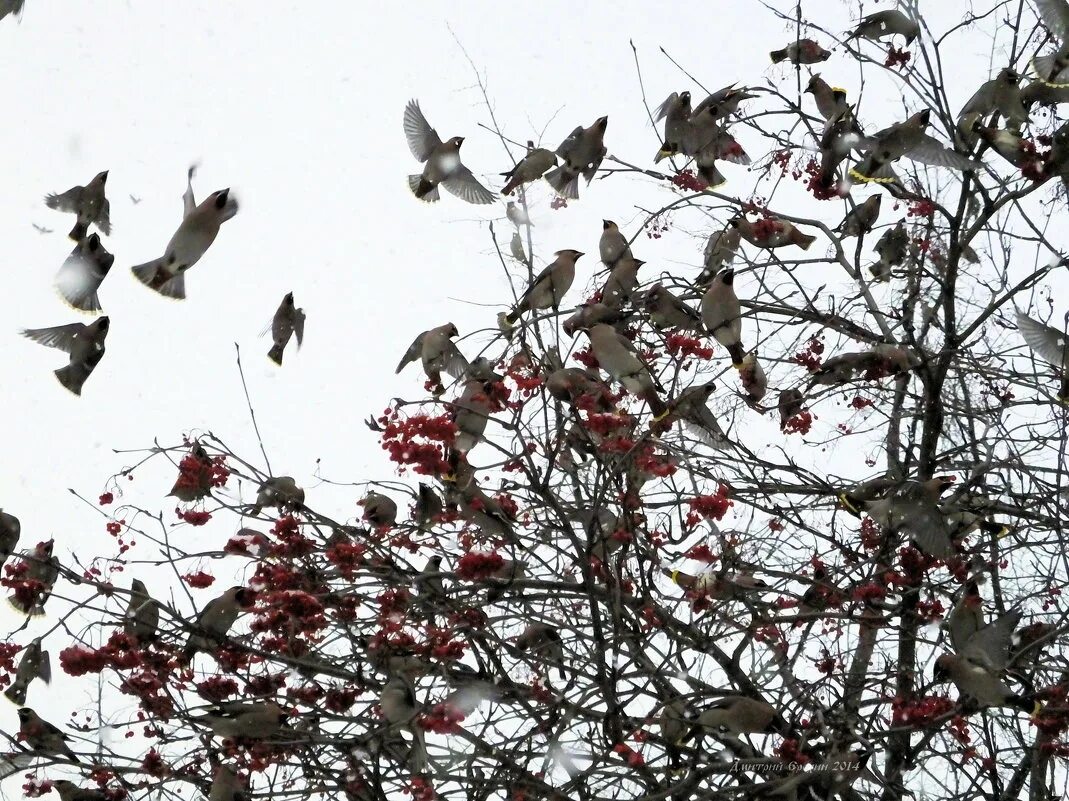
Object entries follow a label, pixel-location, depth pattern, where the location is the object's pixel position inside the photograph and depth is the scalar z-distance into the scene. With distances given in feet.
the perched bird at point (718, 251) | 30.61
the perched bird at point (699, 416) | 24.19
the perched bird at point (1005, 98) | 30.22
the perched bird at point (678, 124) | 34.71
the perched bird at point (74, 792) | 24.05
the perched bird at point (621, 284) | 28.78
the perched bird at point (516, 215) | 27.50
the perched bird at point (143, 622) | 21.16
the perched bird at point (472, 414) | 22.85
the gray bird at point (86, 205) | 31.32
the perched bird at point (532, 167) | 32.30
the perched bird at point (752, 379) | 29.12
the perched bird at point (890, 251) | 35.50
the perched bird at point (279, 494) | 23.57
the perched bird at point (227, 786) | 21.77
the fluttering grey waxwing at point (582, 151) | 33.50
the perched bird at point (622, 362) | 25.88
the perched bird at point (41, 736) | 22.36
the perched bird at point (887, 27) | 31.83
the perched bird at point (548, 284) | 28.50
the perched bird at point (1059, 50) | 30.42
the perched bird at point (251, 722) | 21.56
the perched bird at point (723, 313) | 29.14
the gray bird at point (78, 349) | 30.68
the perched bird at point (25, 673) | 26.55
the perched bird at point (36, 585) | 22.65
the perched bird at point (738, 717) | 22.82
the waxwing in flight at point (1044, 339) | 29.01
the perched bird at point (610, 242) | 32.67
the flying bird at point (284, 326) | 32.96
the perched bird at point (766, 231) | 27.78
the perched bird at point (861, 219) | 29.58
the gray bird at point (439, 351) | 30.12
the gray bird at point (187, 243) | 30.22
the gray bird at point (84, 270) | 30.07
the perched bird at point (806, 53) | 32.07
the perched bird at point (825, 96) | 36.50
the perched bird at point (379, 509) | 26.25
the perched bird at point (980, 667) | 23.32
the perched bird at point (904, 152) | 29.73
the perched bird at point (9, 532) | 29.44
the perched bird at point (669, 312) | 29.86
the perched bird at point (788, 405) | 28.22
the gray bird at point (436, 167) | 37.04
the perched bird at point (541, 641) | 25.17
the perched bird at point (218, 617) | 22.91
